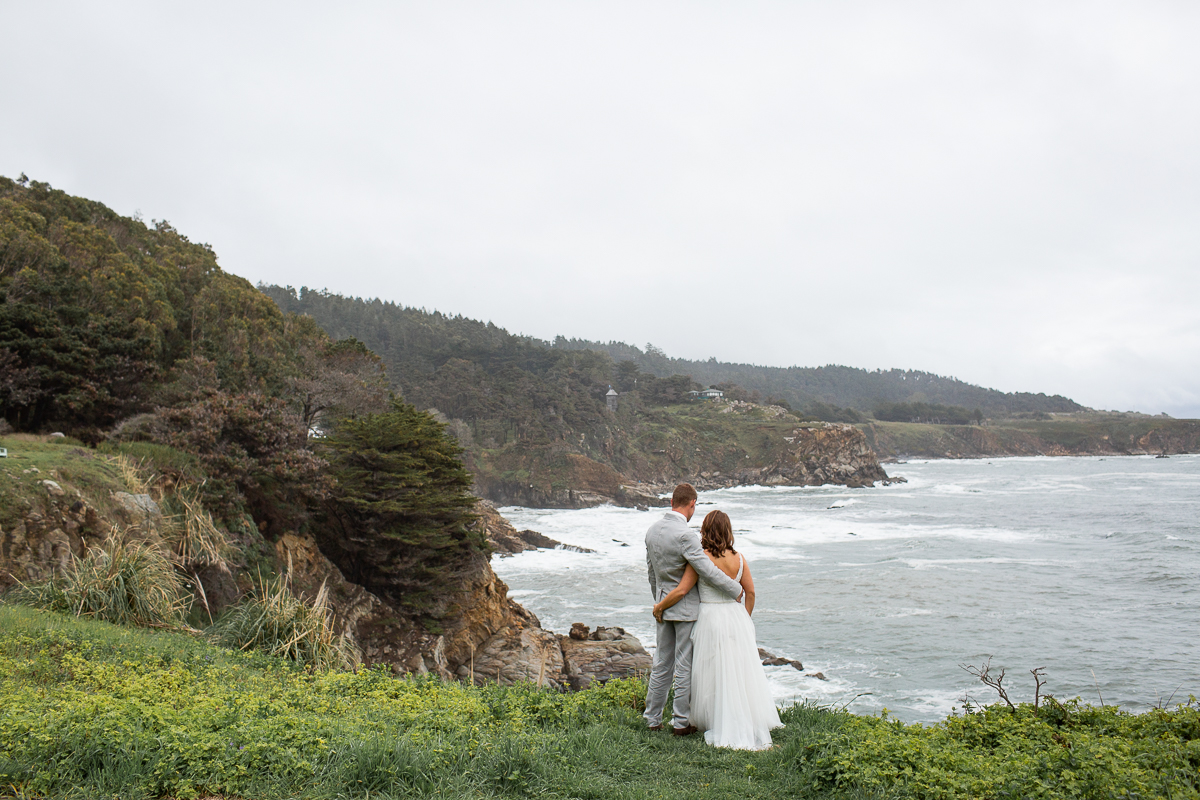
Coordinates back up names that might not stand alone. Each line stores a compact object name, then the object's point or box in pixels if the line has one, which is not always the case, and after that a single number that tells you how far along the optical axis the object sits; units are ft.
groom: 16.89
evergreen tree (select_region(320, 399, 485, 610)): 49.14
